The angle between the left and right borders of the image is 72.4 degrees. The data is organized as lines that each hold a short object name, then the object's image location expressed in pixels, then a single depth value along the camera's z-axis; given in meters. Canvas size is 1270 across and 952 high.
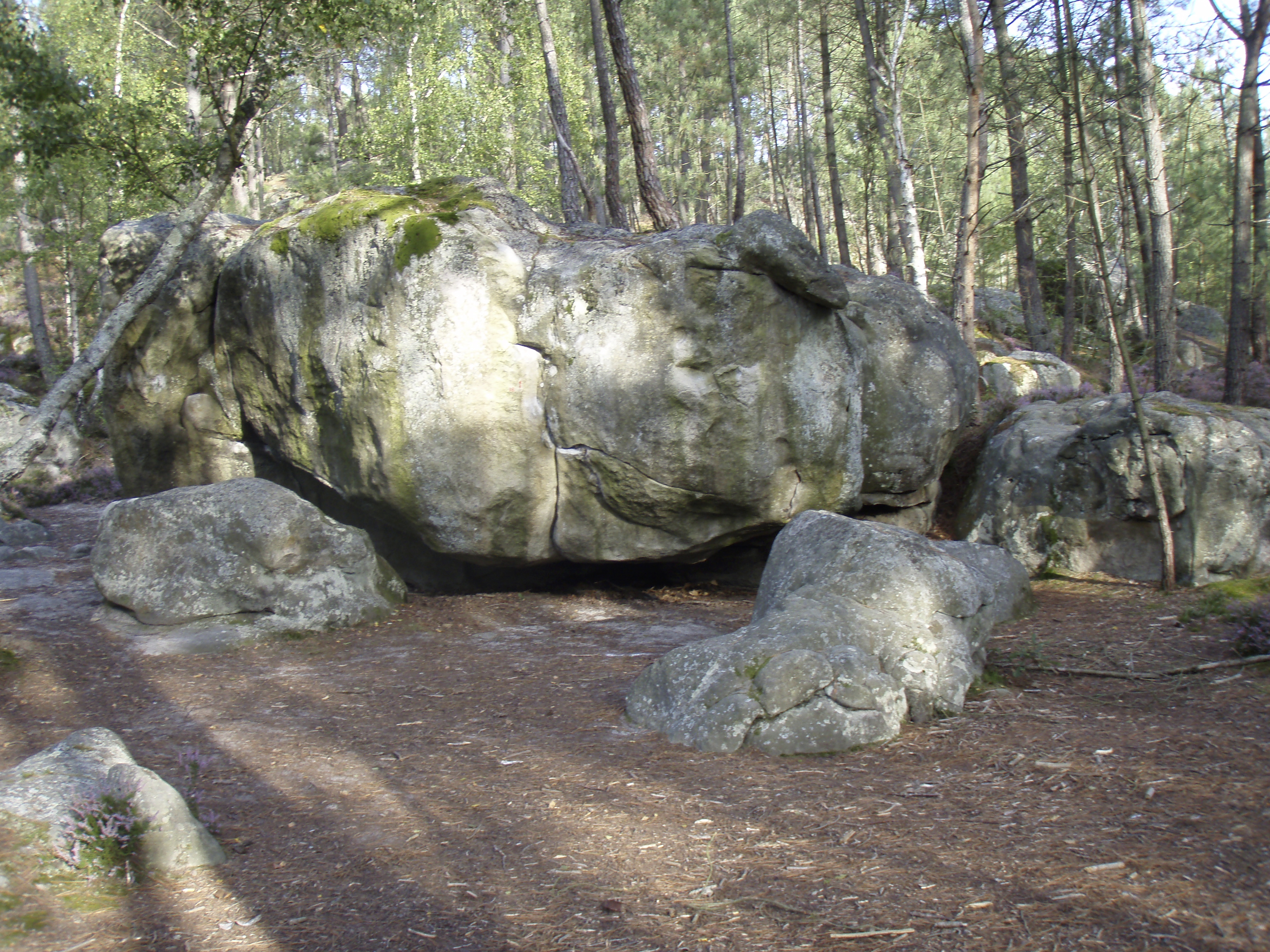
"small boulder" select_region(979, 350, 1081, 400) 16.84
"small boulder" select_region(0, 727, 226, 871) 3.57
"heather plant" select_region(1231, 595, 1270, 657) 5.73
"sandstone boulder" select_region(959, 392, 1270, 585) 8.72
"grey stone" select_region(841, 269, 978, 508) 9.99
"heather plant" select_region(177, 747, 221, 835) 4.16
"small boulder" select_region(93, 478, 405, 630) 8.27
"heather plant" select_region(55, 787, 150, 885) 3.44
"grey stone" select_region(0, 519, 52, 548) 12.53
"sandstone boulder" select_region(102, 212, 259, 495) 11.07
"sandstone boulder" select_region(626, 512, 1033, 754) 5.05
